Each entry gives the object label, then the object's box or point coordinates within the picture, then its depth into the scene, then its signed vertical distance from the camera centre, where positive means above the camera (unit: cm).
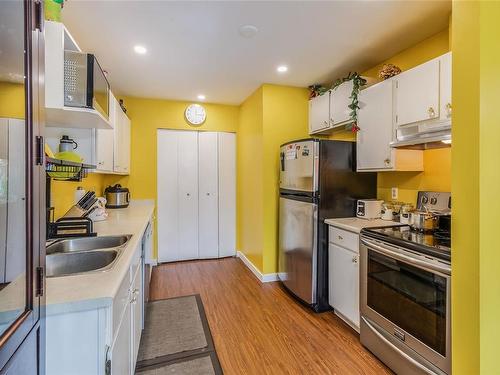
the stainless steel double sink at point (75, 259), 150 -42
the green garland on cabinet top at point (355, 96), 262 +87
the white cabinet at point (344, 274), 226 -78
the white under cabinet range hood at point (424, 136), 185 +37
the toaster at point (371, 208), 260 -21
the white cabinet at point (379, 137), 227 +44
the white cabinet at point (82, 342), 98 -58
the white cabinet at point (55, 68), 145 +63
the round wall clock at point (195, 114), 418 +110
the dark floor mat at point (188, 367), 183 -125
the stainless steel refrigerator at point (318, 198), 265 -12
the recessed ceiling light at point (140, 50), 243 +124
